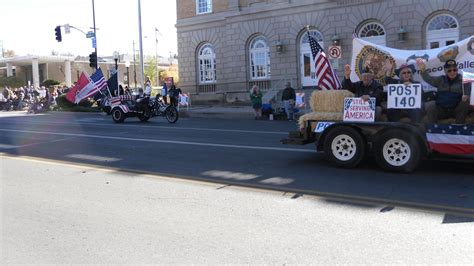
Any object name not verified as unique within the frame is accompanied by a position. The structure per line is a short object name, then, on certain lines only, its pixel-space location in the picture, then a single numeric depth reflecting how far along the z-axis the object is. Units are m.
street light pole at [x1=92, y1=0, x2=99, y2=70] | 37.97
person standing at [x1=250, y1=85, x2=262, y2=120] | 22.34
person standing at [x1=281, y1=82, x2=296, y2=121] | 21.40
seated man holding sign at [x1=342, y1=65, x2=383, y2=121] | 8.77
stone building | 25.86
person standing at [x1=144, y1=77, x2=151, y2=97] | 22.83
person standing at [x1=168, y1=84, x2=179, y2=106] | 26.58
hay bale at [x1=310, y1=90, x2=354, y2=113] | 9.09
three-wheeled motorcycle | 20.69
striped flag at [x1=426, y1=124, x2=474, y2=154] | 8.02
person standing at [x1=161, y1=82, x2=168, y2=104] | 29.08
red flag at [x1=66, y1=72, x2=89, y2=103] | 22.89
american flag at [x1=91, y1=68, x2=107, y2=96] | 22.53
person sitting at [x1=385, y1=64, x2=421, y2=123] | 8.49
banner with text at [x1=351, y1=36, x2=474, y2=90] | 9.25
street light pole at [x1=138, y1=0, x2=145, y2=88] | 34.34
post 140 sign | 8.37
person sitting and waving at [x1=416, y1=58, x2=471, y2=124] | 8.20
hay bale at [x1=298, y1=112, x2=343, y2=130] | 9.06
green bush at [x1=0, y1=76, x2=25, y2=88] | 69.50
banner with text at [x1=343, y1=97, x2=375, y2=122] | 8.64
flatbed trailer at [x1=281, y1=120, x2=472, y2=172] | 8.18
